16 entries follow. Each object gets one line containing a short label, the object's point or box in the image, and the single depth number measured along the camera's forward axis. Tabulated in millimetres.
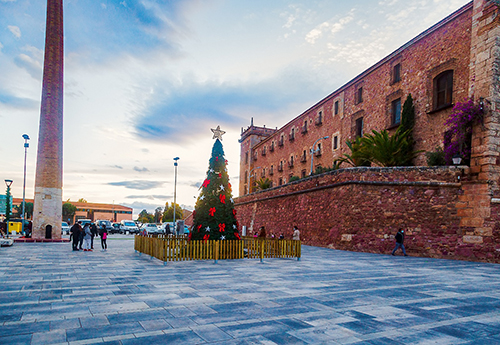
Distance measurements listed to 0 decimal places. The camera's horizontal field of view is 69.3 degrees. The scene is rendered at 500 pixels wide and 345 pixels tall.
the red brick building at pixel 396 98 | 20938
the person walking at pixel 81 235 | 18984
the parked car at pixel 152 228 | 42219
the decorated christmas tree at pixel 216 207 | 14984
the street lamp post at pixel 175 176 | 42688
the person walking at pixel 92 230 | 18991
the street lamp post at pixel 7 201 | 28156
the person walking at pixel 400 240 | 17811
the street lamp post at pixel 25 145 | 32800
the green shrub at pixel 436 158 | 19984
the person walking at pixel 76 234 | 17953
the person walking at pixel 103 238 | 18784
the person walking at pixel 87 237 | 18173
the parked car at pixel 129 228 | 45238
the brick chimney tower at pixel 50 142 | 24094
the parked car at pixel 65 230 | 40609
